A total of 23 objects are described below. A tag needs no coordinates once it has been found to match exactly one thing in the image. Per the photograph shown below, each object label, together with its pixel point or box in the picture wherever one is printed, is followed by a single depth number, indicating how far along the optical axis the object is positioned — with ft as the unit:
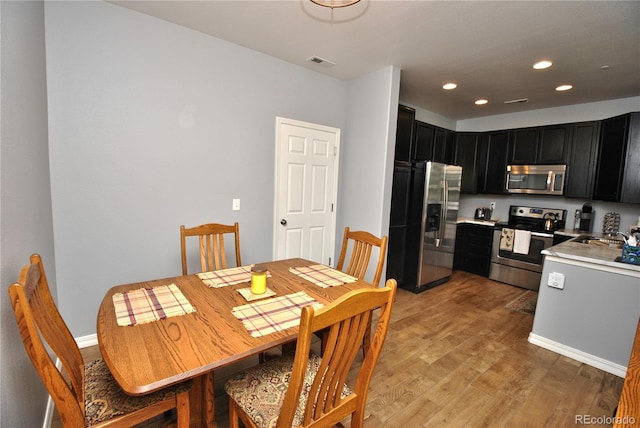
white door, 10.53
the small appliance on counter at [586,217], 12.87
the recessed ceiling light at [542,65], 9.15
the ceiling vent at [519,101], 12.96
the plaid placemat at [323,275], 5.97
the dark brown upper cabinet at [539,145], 13.06
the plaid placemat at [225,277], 5.70
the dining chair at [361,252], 6.84
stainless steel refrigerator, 12.14
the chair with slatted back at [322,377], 2.97
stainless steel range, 13.00
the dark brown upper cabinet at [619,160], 10.32
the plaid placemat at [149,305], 4.18
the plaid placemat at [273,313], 4.08
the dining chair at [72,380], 2.86
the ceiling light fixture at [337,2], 6.47
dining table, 3.22
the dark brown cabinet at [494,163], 14.84
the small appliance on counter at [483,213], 15.90
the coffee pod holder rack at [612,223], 12.39
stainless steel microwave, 13.14
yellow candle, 5.12
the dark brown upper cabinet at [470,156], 15.67
